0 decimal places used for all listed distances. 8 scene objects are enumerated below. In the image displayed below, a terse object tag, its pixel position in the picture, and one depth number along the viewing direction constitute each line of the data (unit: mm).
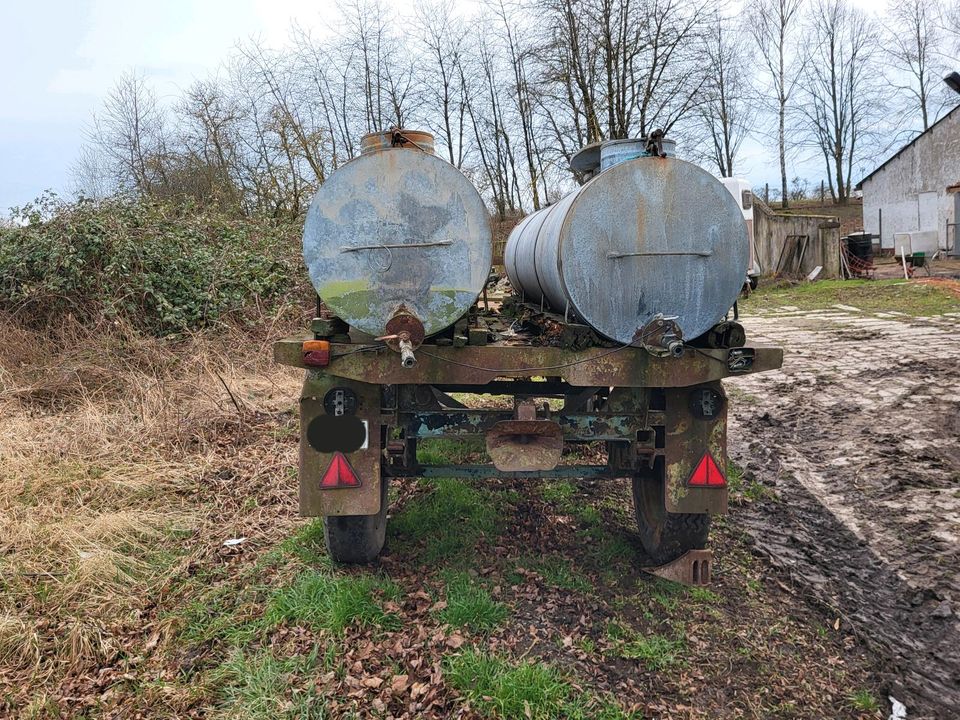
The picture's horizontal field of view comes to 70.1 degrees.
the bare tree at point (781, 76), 35750
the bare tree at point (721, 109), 18906
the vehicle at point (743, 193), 17453
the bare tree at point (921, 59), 36969
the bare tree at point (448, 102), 23016
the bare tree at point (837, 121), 39156
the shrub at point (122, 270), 7801
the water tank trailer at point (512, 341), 3113
